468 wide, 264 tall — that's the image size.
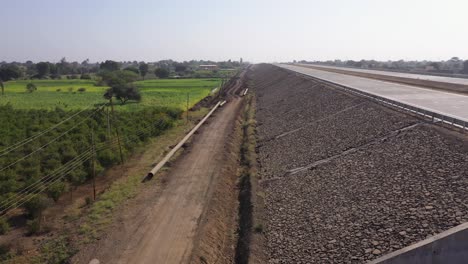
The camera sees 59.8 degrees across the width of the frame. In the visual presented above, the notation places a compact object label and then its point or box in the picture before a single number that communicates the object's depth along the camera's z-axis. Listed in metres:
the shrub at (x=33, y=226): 14.73
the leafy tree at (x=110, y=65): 168.19
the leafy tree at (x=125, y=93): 59.19
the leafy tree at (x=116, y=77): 96.43
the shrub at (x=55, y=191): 17.62
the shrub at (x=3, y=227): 14.60
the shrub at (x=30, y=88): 80.97
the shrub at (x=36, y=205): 15.74
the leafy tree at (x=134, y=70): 146.57
